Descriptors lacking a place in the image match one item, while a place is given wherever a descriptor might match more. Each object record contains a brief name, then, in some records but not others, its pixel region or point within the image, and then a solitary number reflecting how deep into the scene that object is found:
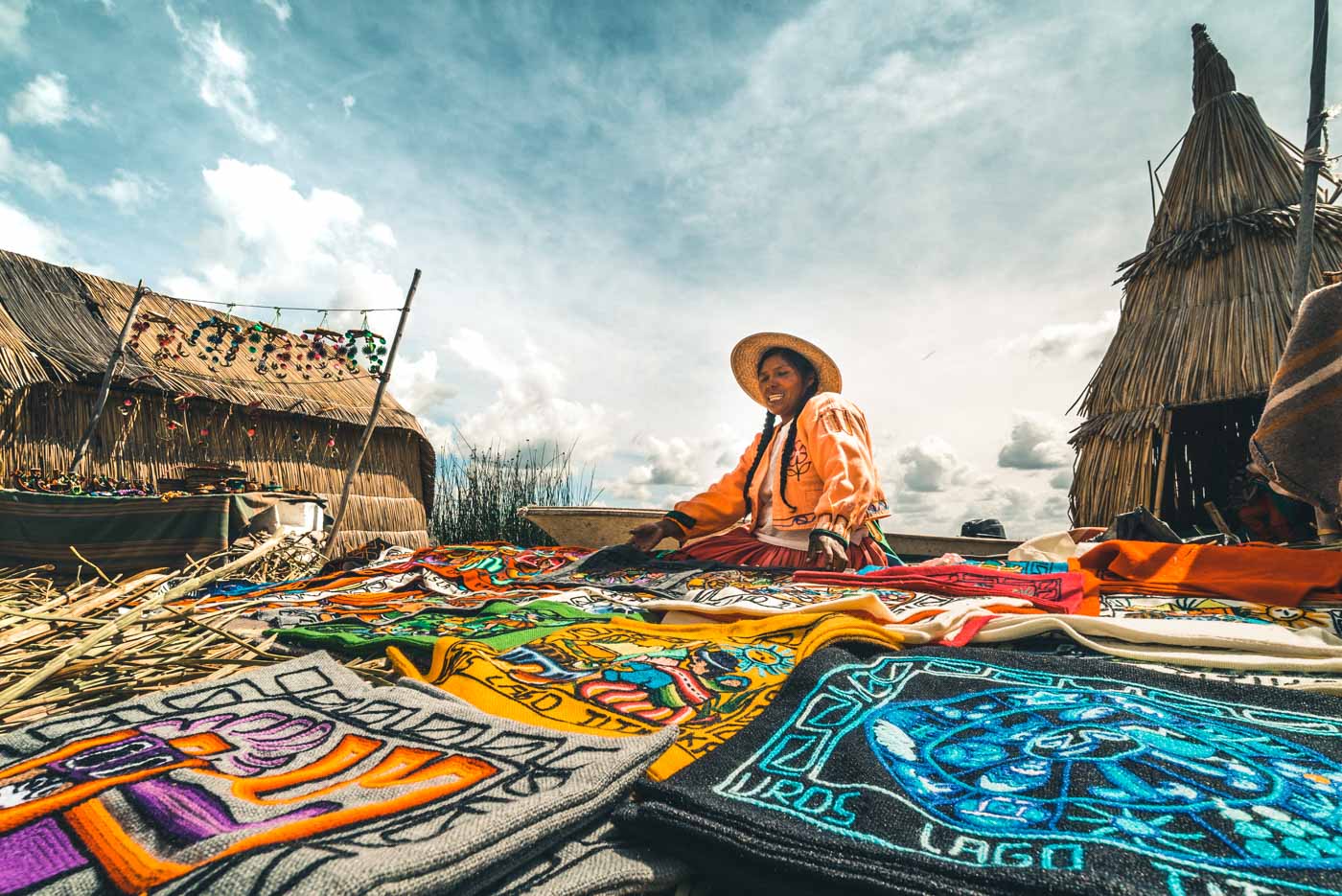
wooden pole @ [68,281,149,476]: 6.73
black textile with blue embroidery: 0.58
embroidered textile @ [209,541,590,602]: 2.79
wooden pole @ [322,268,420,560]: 6.26
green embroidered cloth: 1.43
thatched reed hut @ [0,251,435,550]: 7.46
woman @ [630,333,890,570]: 3.41
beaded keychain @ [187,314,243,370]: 9.41
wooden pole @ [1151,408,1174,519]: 5.95
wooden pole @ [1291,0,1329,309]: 4.05
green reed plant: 8.65
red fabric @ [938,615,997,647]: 1.52
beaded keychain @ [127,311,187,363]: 8.01
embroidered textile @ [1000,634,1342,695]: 1.20
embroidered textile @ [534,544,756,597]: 2.76
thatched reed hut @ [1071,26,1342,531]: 5.68
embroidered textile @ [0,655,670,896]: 0.52
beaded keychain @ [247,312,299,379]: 9.35
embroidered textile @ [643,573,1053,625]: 1.74
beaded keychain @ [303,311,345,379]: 7.24
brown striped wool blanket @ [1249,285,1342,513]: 1.80
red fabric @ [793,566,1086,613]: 2.06
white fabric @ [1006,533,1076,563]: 3.54
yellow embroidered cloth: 1.03
